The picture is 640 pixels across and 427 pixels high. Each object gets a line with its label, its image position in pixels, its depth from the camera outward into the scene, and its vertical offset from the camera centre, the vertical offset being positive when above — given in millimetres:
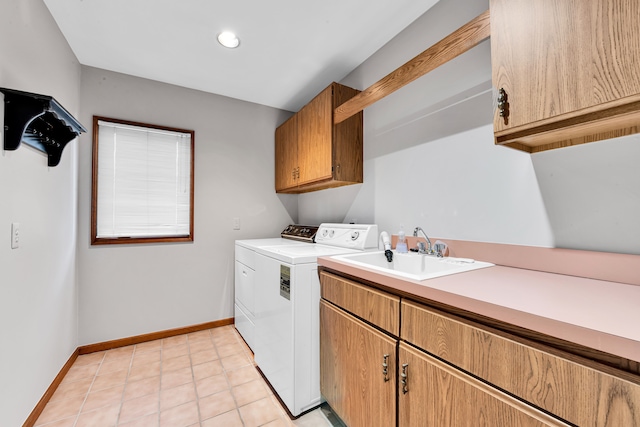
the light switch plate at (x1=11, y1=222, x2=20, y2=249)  1277 -87
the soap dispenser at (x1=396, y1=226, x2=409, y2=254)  1688 -178
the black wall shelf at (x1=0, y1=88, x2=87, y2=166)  1222 +496
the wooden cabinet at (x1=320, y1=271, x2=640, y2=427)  603 -474
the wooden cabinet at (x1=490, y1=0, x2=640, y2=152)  740 +458
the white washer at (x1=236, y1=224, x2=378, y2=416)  1515 -638
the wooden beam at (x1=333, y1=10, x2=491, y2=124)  1180 +803
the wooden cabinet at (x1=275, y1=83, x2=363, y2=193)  2100 +598
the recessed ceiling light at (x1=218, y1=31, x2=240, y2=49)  1869 +1268
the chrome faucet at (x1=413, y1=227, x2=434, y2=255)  1561 -187
